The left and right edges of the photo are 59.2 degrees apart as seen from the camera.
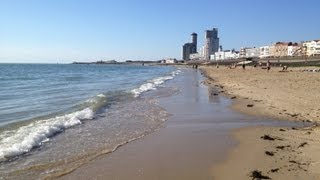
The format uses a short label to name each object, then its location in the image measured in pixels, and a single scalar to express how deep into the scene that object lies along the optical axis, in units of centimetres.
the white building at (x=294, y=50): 11295
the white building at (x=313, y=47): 10641
